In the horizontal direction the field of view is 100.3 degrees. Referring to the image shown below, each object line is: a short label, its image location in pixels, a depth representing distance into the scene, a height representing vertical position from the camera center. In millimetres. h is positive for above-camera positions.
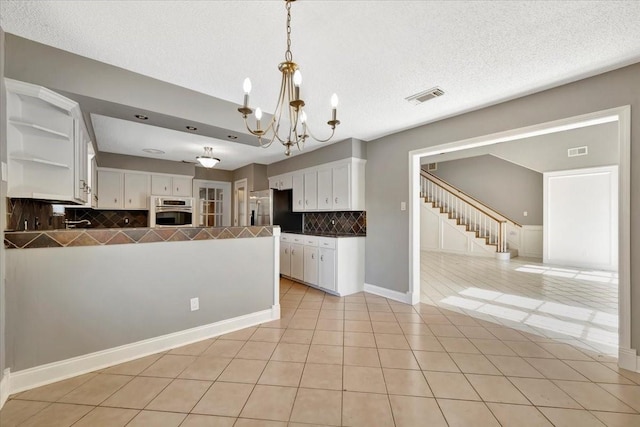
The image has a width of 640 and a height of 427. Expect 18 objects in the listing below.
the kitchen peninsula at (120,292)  1887 -674
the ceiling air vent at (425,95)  2590 +1201
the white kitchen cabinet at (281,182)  5429 +678
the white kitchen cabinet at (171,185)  5579 +613
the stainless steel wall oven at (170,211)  5426 +52
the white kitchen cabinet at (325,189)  4504 +422
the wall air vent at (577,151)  5784 +1391
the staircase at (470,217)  7172 -76
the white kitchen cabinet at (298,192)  5113 +420
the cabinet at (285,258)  4977 -847
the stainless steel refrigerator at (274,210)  5281 +75
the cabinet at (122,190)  5031 +463
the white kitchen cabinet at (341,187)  4211 +439
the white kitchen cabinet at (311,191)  4801 +421
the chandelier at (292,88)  1489 +732
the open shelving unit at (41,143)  1944 +561
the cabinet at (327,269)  4031 -856
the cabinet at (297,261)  4656 -841
